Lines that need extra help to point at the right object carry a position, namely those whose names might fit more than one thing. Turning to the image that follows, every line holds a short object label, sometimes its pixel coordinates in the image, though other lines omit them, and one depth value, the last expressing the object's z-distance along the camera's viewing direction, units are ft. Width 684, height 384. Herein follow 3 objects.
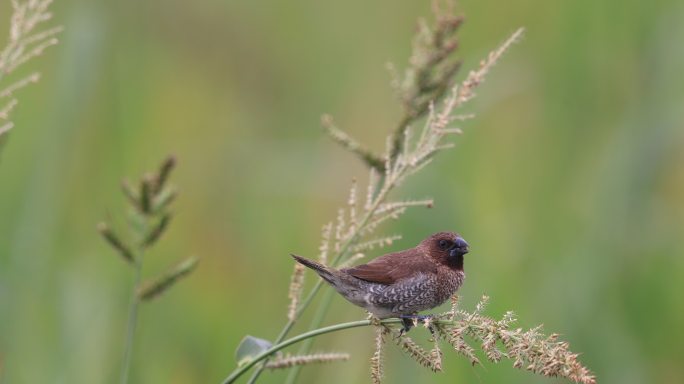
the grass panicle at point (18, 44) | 15.67
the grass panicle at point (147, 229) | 17.17
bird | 18.75
